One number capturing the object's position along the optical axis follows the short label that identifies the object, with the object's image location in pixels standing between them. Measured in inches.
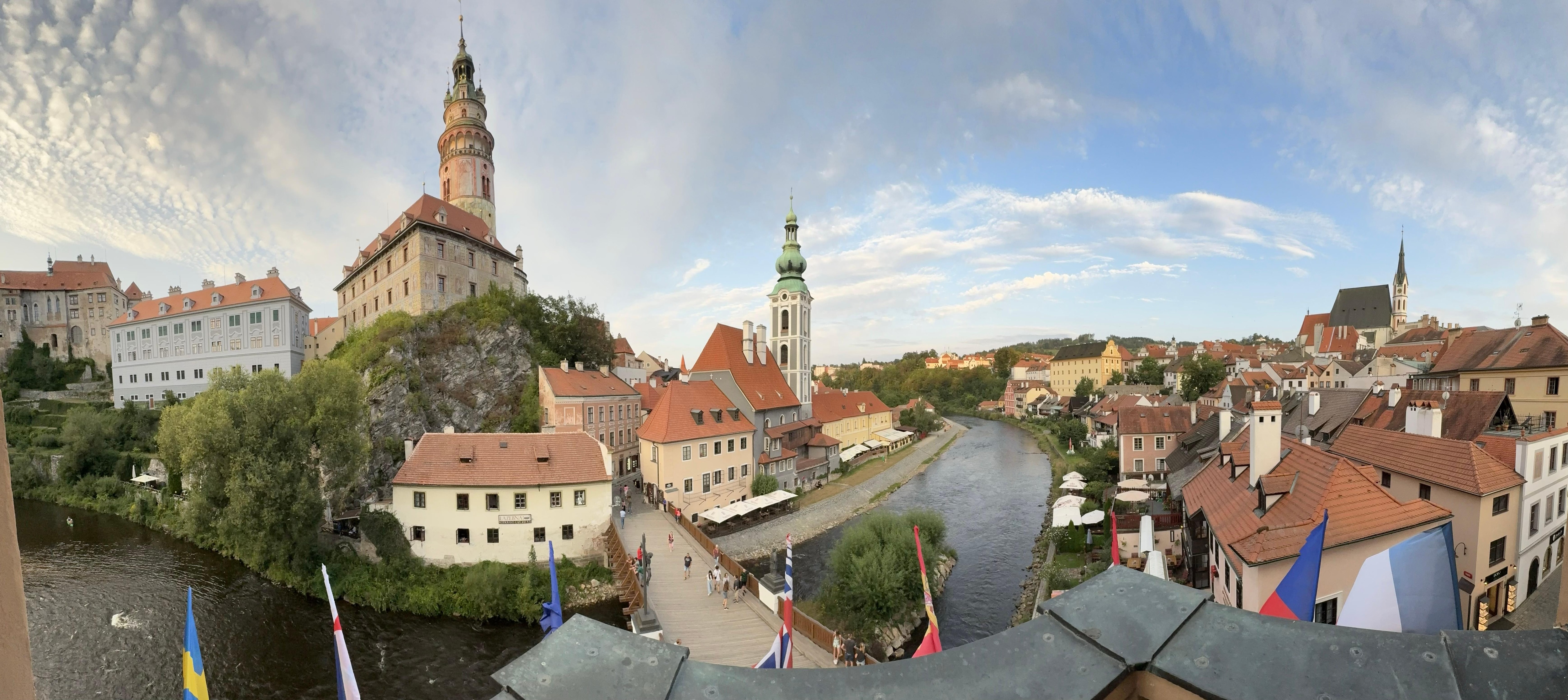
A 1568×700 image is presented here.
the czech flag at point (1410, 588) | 209.6
